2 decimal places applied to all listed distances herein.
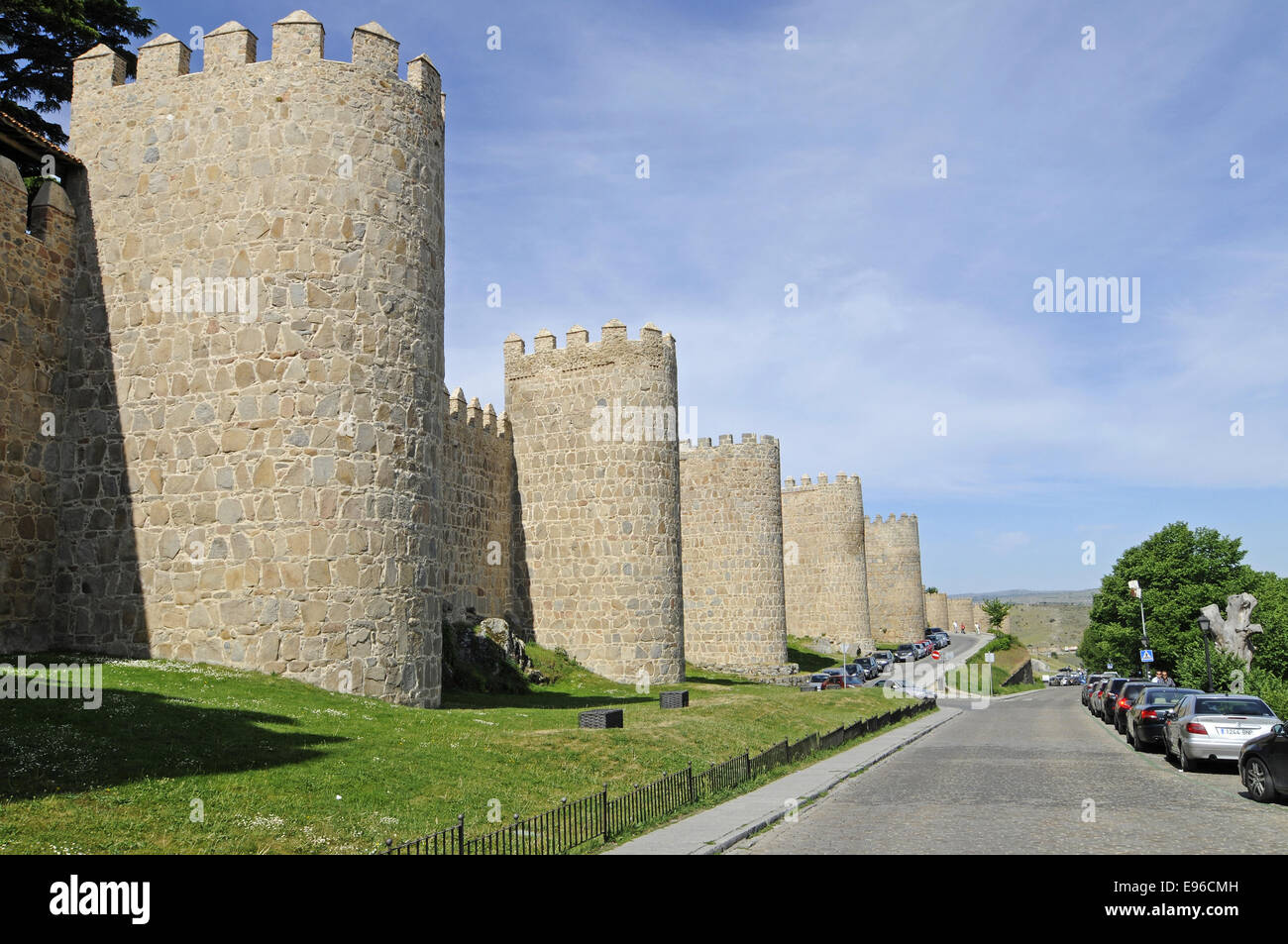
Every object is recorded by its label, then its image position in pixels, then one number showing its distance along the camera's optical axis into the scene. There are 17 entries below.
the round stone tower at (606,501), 32.16
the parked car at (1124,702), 26.05
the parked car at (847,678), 43.19
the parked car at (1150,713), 20.94
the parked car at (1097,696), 34.10
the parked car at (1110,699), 29.72
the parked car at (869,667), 55.41
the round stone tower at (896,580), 83.56
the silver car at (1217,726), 16.62
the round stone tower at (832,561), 66.50
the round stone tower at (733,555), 46.38
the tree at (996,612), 120.25
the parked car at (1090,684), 41.51
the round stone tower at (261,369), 17.64
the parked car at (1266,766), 13.22
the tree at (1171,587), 62.38
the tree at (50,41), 27.59
